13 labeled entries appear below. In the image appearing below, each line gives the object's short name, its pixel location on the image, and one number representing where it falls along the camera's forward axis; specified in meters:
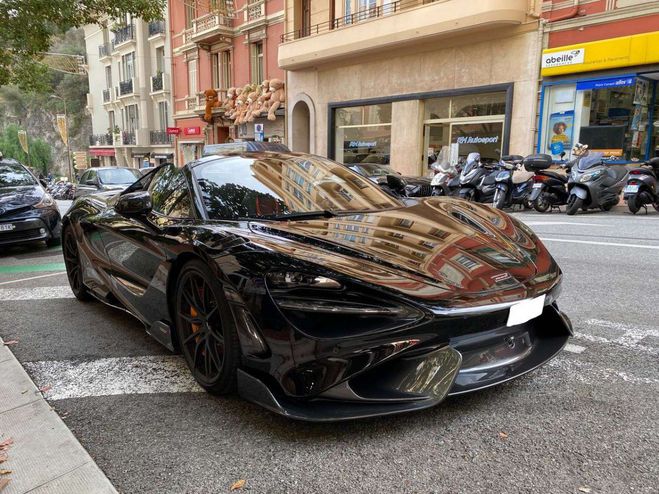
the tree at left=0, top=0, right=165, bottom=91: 10.12
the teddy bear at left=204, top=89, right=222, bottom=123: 26.95
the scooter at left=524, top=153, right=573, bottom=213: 10.93
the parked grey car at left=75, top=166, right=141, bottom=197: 13.48
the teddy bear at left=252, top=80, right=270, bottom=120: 23.81
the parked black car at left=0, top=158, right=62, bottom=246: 7.41
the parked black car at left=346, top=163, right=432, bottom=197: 13.81
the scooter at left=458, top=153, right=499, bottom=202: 12.02
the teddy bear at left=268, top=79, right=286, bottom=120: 23.22
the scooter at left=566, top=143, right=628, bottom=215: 10.03
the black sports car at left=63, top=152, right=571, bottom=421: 2.09
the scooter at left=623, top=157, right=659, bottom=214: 9.48
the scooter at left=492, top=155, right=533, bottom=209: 11.44
